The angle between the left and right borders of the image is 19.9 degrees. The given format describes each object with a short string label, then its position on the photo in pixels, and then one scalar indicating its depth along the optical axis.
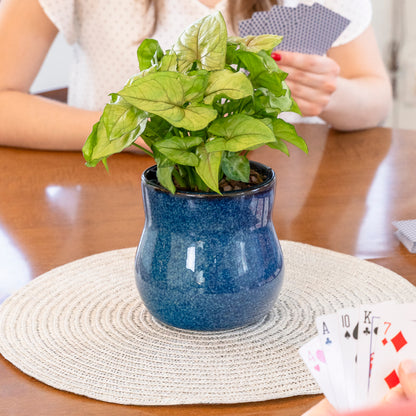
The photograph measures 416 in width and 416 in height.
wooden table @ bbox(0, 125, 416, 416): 0.98
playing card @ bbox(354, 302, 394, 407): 0.91
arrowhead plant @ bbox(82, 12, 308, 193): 0.96
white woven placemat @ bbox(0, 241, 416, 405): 0.99
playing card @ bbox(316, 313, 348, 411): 0.90
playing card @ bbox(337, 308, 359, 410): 0.91
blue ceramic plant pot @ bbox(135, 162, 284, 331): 1.03
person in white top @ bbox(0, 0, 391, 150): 1.70
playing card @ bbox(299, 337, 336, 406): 0.90
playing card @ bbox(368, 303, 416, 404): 0.91
